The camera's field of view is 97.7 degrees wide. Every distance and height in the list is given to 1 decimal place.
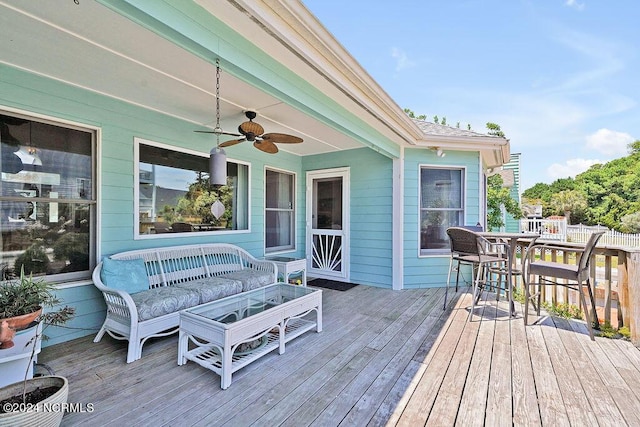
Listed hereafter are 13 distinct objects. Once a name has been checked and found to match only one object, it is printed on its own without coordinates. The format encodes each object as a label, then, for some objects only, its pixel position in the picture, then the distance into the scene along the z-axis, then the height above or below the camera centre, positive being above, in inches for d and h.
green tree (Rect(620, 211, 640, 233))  641.0 -23.3
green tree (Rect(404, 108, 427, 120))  566.1 +206.6
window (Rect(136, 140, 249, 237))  139.6 +10.7
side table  170.7 -33.5
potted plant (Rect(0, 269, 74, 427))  54.6 -37.4
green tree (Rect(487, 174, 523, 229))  316.5 +10.7
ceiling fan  123.5 +34.6
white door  213.5 -7.7
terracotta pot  61.8 -25.9
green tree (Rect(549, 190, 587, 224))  873.5 +30.8
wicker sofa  99.8 -31.9
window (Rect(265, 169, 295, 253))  210.2 +2.0
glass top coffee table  81.8 -36.3
